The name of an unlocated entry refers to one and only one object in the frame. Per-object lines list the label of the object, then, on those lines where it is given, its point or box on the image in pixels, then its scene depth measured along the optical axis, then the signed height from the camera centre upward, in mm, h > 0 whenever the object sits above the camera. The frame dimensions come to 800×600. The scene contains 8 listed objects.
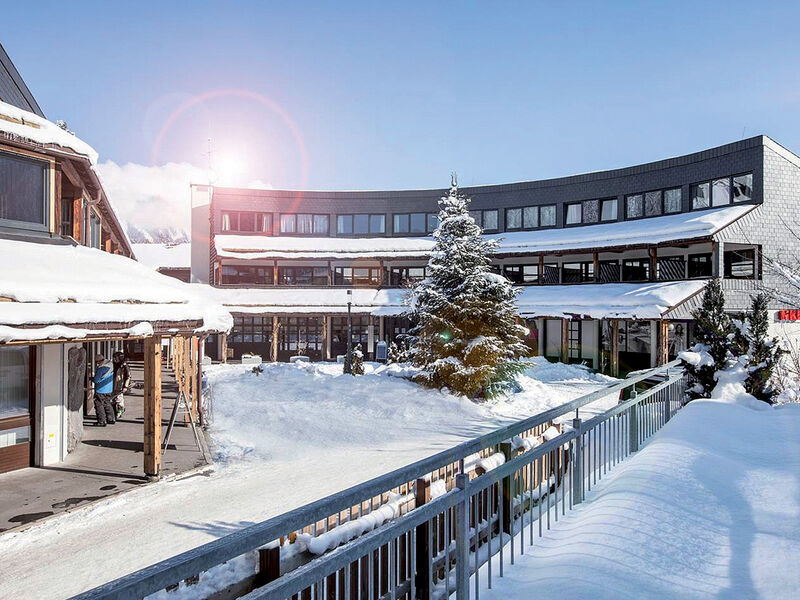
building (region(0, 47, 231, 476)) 8445 -130
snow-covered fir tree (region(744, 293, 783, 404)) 13266 -1479
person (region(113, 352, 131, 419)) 13891 -2285
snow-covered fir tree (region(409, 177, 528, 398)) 18734 -749
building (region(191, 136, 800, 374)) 25922 +2744
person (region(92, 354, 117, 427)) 13344 -2524
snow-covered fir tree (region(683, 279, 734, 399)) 13328 -1219
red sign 25391 -730
